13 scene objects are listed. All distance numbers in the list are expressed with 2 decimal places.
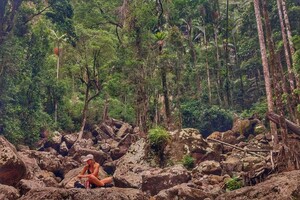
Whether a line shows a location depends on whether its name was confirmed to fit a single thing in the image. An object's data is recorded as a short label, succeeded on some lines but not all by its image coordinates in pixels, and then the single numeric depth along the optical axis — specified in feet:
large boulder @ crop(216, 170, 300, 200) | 21.70
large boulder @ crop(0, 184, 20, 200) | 25.59
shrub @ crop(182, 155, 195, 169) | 60.13
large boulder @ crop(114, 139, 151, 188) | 44.86
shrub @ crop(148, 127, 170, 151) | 61.41
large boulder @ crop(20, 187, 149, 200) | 23.30
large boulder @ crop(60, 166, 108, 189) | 45.68
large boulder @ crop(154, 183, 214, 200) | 31.60
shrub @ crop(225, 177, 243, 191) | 39.48
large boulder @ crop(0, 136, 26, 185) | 37.65
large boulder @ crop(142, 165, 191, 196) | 43.98
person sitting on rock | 27.45
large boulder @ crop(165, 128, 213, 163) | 62.23
